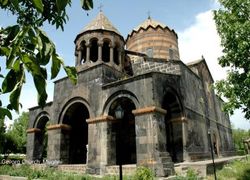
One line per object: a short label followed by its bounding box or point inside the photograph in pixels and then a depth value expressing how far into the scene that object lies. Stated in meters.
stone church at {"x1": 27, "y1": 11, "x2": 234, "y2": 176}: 11.84
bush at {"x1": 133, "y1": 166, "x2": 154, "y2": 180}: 9.15
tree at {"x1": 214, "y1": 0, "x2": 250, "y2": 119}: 9.20
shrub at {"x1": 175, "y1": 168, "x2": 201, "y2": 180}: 10.06
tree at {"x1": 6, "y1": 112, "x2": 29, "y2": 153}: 34.26
